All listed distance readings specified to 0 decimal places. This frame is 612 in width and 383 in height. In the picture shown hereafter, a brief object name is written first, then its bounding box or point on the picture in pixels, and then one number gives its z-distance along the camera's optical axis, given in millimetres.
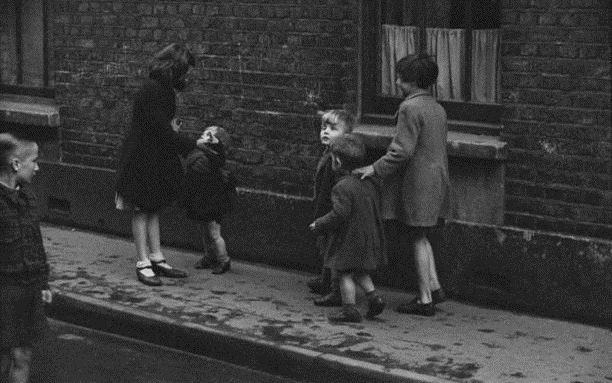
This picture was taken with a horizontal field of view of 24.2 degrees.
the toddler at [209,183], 10633
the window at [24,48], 13445
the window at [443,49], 10055
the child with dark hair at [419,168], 9398
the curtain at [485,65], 10008
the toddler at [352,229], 9203
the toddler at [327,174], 9688
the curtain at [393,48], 10500
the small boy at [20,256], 7195
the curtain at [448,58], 10227
